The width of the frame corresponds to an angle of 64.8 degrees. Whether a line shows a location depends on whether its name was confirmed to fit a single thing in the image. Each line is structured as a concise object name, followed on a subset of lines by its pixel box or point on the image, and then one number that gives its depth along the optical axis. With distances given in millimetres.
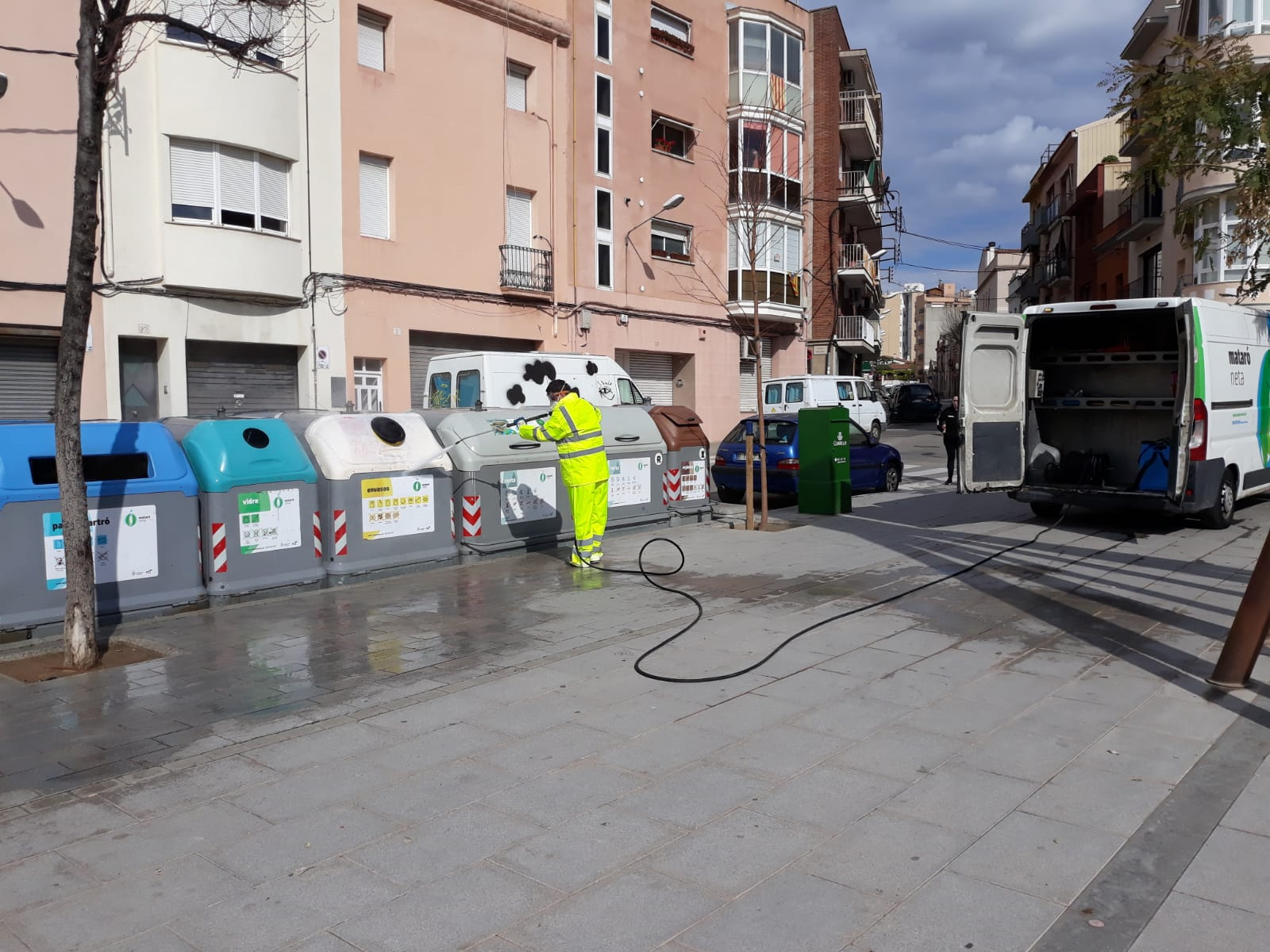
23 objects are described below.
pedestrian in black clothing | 17703
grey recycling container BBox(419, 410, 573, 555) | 9930
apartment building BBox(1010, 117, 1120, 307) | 47781
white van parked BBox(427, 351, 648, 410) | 14484
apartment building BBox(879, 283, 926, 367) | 130250
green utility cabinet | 13500
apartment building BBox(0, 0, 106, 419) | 14258
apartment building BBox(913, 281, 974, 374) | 109631
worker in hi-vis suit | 9492
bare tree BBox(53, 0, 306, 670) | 6188
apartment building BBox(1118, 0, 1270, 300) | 27078
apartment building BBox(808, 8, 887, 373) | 35250
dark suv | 46250
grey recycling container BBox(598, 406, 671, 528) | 11609
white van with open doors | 10734
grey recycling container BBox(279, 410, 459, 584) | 8828
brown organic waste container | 12516
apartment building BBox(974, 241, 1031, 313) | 85688
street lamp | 23375
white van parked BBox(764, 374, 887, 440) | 26344
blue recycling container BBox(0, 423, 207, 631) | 6895
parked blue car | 15250
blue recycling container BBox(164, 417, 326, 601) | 8000
